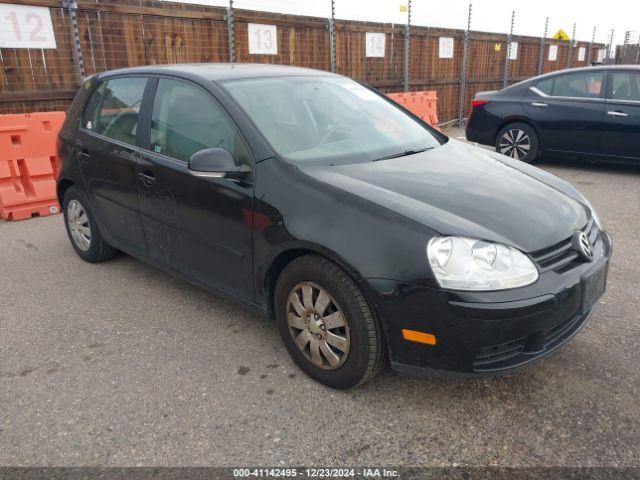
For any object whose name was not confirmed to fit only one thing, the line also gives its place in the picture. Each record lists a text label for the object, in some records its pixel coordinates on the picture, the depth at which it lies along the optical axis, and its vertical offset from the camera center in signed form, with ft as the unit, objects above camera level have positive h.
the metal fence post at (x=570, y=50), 66.49 +0.95
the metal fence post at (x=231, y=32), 30.73 +1.66
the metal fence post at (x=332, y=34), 36.06 +1.75
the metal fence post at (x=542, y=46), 59.41 +1.31
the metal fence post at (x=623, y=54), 86.89 +0.51
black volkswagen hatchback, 7.70 -2.50
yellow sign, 62.59 +2.49
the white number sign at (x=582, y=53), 70.19 +0.61
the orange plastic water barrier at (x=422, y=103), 34.30 -2.65
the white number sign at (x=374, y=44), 38.93 +1.18
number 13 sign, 32.30 +1.36
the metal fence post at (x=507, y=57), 53.21 +0.19
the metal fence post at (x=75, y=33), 25.09 +1.45
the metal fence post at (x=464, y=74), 47.56 -1.22
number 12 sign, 23.52 +1.65
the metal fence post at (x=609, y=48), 85.35 +1.45
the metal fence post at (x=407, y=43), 41.39 +1.28
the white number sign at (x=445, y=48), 45.09 +0.96
